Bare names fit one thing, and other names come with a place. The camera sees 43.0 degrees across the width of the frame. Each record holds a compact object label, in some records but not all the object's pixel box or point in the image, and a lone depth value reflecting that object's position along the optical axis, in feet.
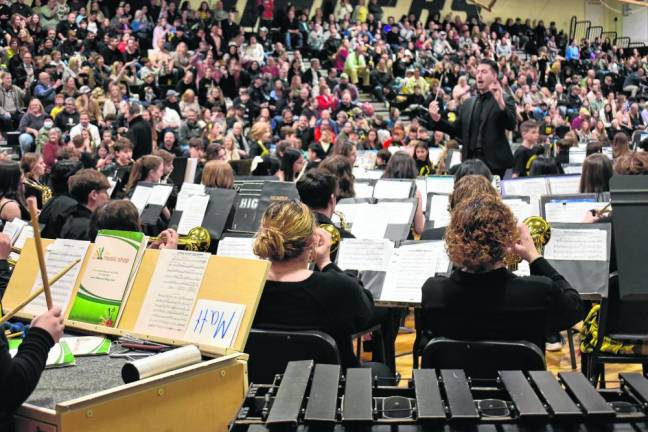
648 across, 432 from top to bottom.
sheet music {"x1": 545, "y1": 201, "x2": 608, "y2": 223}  16.22
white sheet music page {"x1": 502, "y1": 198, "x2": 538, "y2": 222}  16.94
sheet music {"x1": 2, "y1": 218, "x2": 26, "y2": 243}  17.10
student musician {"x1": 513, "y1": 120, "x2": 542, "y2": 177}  30.19
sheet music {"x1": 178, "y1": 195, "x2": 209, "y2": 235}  20.53
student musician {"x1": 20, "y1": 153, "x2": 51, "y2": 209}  24.89
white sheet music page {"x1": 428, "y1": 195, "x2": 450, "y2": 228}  19.13
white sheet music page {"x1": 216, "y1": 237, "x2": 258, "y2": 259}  15.05
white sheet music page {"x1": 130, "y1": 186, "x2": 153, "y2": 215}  23.10
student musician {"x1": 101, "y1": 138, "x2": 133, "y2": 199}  27.37
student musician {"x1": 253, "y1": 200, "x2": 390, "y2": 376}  10.23
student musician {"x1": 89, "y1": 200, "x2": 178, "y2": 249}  14.28
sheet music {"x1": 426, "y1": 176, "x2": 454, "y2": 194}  22.75
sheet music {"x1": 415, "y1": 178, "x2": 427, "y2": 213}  23.00
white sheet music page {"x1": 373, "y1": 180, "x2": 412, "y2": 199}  22.00
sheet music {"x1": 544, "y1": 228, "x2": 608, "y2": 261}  13.79
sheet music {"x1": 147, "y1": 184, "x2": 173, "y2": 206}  22.94
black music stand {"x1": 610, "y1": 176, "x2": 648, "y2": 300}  8.32
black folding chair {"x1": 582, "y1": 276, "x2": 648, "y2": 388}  12.64
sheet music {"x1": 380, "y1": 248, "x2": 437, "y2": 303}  13.42
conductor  23.06
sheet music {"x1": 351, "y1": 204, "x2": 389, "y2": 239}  18.02
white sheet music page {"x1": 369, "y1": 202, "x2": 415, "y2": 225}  18.08
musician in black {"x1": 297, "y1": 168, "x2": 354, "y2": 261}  15.17
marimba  6.53
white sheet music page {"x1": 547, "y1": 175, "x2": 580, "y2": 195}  20.59
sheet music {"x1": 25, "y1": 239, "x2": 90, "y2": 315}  11.17
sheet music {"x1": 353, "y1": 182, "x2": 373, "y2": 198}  23.06
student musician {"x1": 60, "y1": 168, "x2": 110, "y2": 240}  17.71
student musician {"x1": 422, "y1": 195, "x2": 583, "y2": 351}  9.76
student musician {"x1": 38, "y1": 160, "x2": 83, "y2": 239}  18.79
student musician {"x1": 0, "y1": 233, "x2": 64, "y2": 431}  7.39
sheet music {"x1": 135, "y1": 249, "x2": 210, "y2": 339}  9.92
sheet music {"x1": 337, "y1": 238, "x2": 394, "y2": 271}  14.29
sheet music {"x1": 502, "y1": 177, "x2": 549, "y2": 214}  20.43
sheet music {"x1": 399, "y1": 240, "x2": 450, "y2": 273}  13.69
